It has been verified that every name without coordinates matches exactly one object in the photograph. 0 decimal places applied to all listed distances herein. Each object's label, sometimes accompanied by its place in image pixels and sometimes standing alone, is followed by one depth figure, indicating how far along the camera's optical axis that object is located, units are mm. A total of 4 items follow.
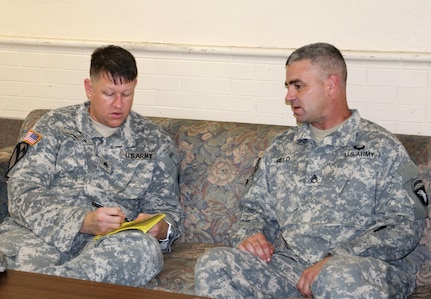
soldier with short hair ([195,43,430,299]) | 3018
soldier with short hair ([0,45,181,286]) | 3395
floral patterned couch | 3705
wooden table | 2539
